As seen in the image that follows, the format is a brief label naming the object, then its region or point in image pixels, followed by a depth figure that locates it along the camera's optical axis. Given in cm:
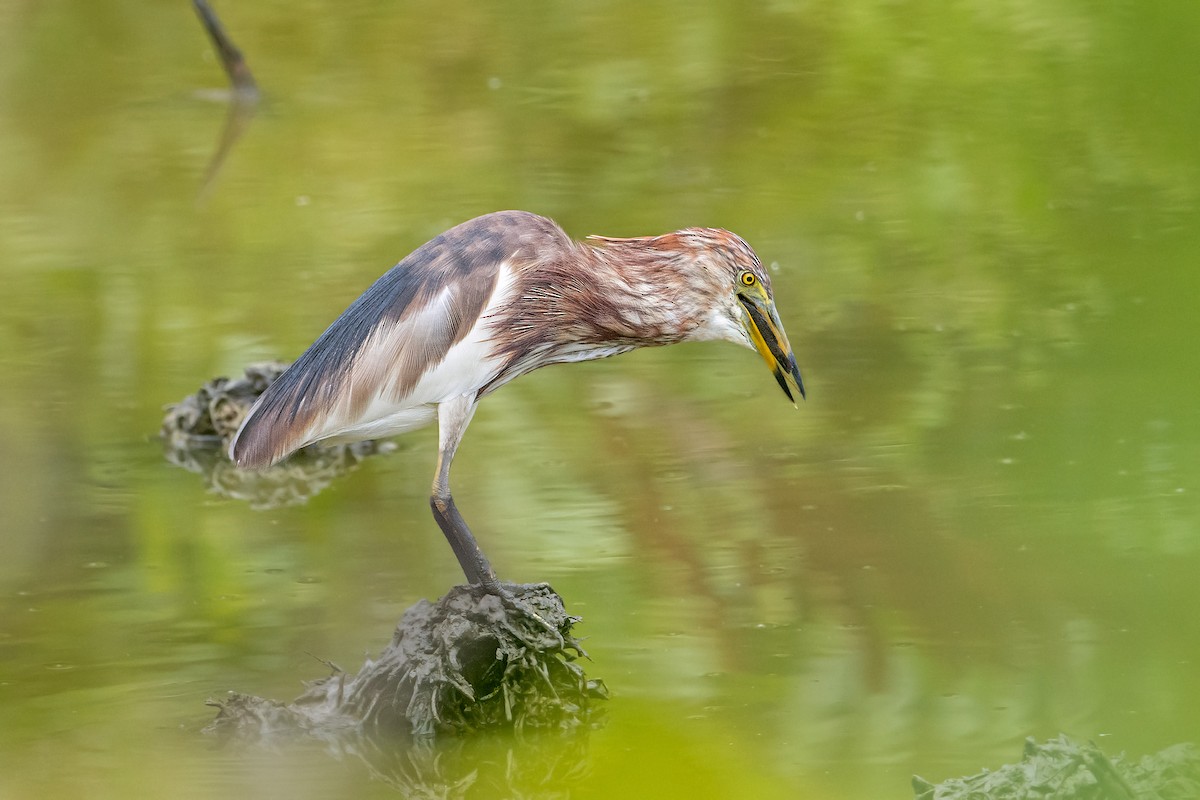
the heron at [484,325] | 1025
